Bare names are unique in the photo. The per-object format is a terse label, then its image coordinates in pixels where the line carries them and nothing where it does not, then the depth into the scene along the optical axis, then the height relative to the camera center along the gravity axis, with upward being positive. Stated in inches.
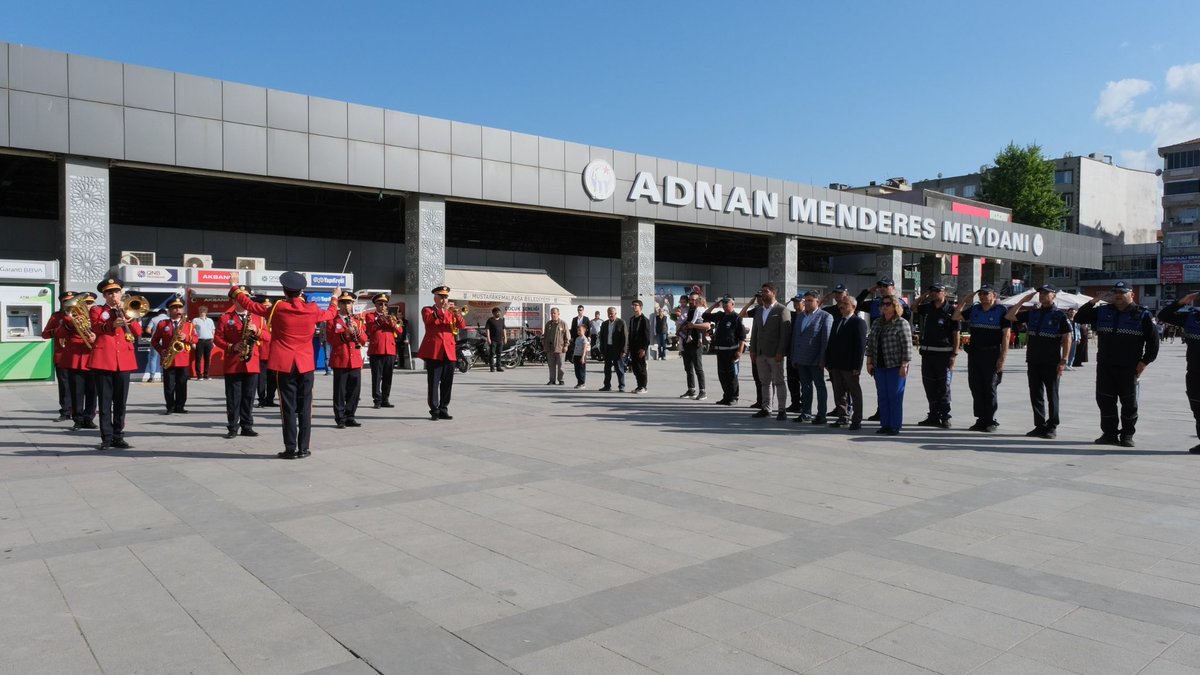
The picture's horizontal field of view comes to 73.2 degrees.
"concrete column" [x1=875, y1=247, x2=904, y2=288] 1401.3 +117.5
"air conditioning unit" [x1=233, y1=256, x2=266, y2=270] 784.9 +62.7
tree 2628.0 +480.2
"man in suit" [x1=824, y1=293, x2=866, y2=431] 394.3 -10.5
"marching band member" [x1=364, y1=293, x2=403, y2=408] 470.9 -8.7
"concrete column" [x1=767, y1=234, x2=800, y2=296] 1211.9 +102.4
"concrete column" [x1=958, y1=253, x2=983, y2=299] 1625.2 +119.1
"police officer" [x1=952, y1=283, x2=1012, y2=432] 390.9 -9.8
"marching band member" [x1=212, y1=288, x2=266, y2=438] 373.4 -20.1
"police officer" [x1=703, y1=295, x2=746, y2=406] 498.6 -7.2
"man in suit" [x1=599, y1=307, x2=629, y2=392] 589.3 -12.7
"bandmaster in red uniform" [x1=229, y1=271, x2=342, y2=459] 319.3 -13.0
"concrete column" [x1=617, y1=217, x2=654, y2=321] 1027.3 +88.5
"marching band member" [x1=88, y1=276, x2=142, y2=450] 331.6 -14.0
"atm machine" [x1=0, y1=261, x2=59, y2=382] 605.3 +8.5
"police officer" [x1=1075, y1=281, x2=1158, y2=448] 350.6 -10.1
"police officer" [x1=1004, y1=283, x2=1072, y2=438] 374.6 -10.7
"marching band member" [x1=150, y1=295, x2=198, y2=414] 446.9 -12.7
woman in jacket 373.4 -12.8
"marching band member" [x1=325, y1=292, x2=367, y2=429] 410.3 -17.3
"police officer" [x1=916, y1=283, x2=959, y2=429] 399.5 -9.0
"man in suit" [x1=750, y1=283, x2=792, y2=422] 438.9 -7.9
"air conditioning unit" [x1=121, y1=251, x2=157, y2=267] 743.7 +64.1
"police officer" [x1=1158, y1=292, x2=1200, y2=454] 343.9 -0.5
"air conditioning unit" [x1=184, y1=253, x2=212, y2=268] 759.7 +63.0
